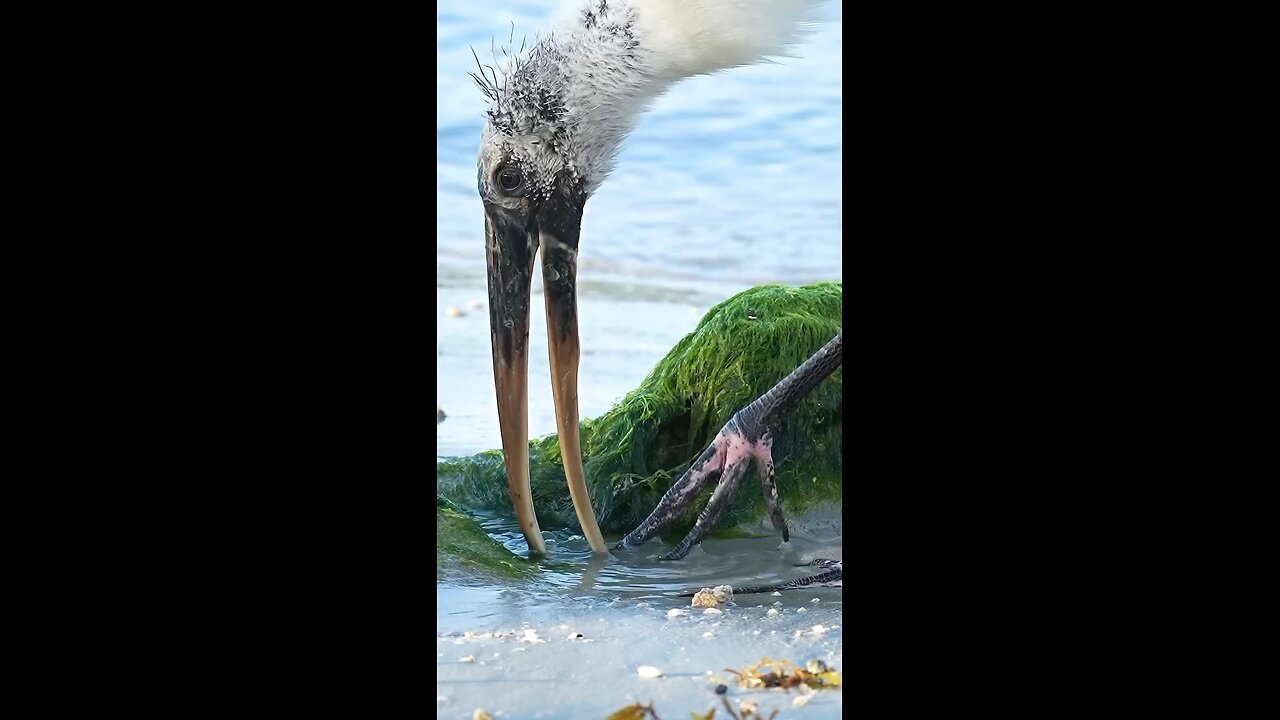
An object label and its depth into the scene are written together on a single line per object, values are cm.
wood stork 400
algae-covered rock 434
